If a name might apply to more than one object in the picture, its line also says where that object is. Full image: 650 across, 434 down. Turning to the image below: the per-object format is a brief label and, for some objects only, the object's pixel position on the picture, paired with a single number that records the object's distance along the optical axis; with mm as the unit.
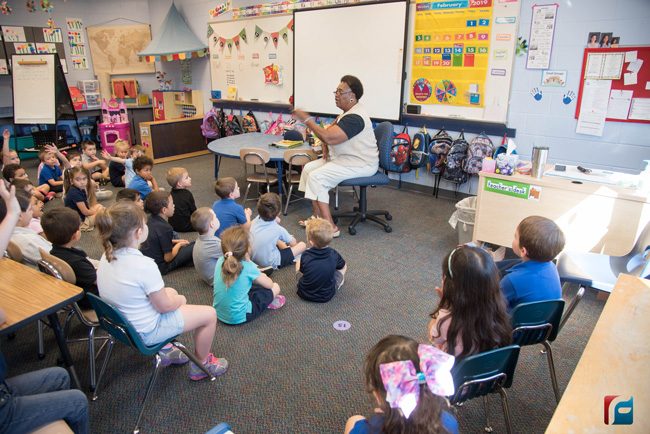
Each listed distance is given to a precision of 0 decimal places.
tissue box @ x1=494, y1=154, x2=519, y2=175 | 3127
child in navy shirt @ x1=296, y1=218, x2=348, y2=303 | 2777
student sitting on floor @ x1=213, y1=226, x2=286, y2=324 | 2400
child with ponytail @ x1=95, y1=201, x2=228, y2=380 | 1821
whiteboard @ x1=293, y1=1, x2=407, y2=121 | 5121
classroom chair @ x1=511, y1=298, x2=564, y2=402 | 1758
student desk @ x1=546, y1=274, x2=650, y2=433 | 1085
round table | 4645
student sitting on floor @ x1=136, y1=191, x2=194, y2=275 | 3057
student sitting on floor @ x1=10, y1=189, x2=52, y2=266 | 2395
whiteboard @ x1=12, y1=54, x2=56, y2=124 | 6238
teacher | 3859
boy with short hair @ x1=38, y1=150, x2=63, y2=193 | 4711
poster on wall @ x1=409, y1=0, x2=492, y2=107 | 4504
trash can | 3545
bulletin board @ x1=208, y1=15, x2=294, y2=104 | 6340
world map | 8070
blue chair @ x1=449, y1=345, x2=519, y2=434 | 1455
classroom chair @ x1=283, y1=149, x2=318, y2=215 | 4441
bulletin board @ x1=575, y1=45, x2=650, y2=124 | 3731
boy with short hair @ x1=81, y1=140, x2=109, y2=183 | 5219
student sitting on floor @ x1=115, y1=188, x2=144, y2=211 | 3664
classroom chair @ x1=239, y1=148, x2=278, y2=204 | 4453
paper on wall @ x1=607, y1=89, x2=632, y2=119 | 3880
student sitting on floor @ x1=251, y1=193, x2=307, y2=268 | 3064
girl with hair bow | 1034
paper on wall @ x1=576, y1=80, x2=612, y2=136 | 3984
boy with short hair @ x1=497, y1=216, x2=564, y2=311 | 1878
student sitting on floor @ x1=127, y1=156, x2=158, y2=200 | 4195
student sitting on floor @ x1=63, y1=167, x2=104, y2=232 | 3842
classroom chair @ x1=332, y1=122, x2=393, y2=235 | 4027
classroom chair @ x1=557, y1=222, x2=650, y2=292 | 2328
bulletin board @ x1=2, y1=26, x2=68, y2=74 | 7020
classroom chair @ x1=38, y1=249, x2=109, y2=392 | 1993
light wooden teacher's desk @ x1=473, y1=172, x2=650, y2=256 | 2752
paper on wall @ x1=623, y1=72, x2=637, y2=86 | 3807
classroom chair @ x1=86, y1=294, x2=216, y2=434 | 1779
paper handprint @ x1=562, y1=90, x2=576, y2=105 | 4156
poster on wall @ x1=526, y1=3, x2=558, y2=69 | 4105
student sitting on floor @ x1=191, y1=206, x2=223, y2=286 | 2893
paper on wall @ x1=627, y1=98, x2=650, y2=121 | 3809
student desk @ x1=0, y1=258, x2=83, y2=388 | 1636
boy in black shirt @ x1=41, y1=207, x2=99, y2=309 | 2203
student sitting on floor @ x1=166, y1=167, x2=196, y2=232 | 3709
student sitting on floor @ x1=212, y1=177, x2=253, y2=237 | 3384
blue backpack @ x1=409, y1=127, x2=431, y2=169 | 5141
